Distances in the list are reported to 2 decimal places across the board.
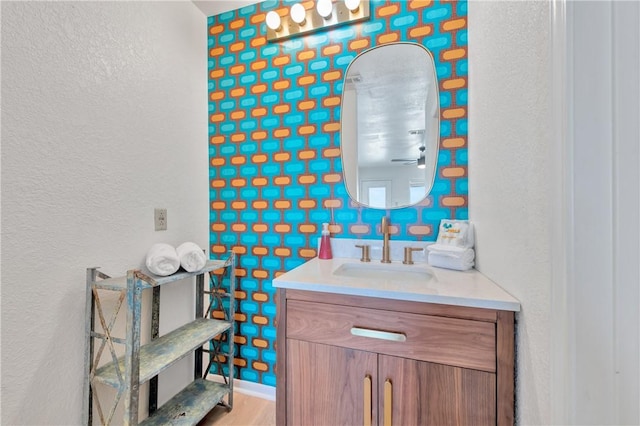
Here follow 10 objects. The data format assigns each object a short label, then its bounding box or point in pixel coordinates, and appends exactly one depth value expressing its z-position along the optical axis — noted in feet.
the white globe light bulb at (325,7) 4.33
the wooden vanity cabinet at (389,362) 2.36
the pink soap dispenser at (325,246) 4.31
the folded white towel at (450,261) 3.40
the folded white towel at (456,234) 3.58
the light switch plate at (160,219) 4.16
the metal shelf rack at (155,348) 2.96
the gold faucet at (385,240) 4.02
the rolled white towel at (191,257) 3.74
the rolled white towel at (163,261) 3.49
